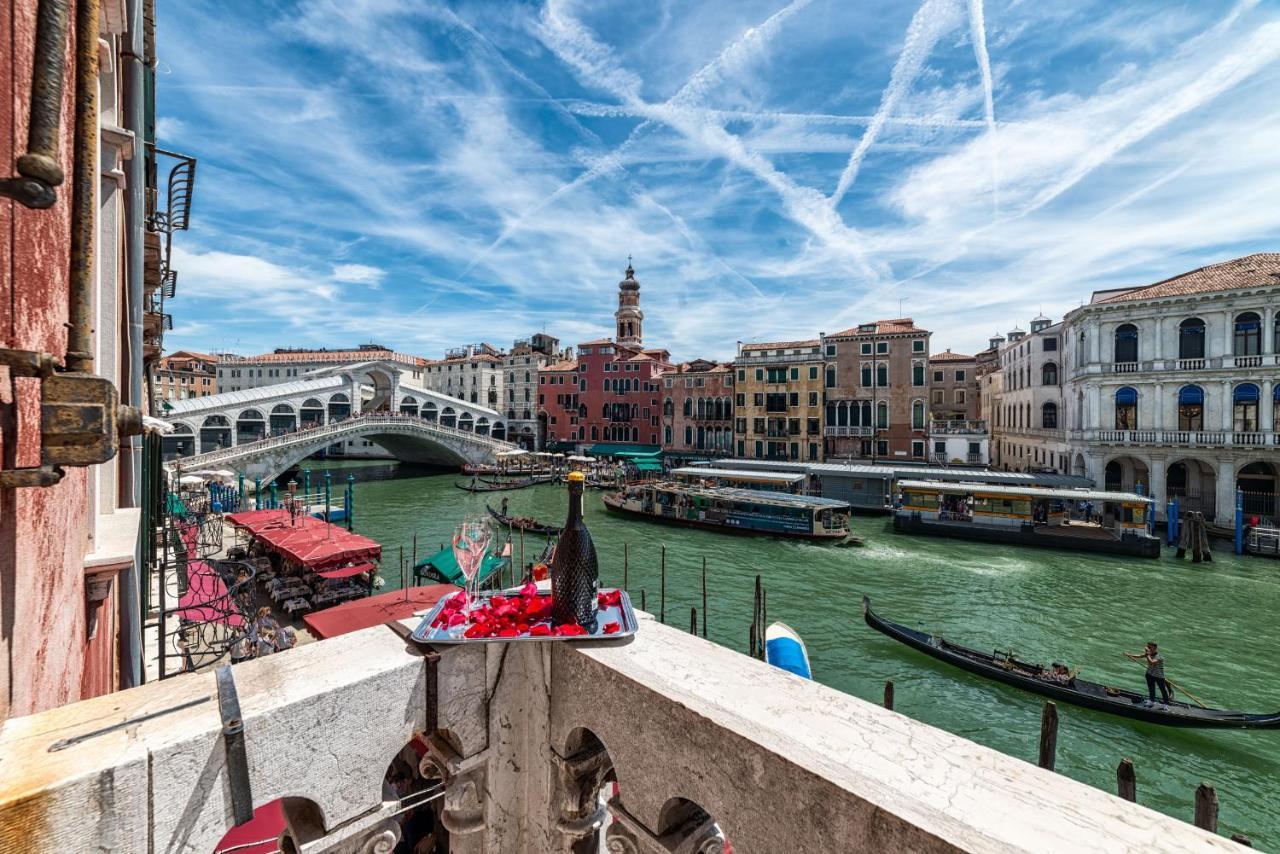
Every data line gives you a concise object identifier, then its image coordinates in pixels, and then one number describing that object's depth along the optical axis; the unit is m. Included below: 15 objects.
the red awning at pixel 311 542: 14.16
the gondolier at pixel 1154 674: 9.99
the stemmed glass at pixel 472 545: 3.34
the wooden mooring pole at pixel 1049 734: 7.91
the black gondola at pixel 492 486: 36.47
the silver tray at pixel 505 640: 2.29
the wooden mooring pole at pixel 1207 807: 6.53
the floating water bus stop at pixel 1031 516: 20.83
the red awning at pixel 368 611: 9.22
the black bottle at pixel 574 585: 2.56
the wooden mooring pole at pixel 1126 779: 6.98
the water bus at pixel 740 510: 23.61
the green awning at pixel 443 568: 15.84
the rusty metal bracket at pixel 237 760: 1.78
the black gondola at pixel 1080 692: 9.42
